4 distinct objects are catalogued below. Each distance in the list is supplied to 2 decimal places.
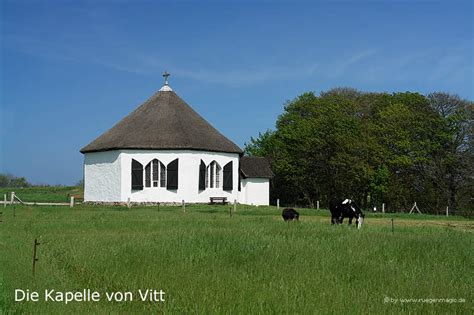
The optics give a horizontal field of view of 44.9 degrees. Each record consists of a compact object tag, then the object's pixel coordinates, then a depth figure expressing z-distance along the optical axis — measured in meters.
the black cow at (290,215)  28.17
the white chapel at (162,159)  49.22
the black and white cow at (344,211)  25.89
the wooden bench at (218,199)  50.44
